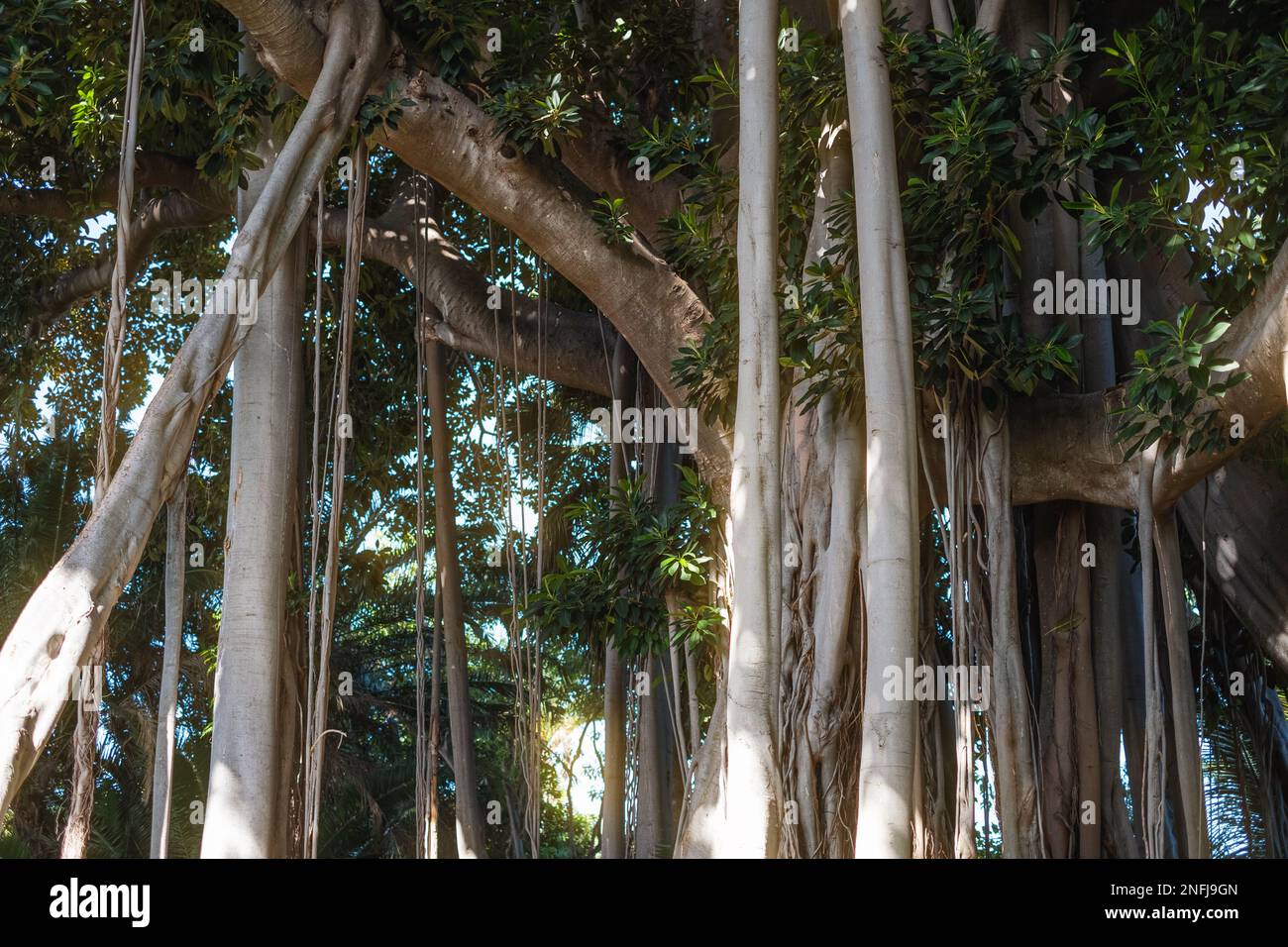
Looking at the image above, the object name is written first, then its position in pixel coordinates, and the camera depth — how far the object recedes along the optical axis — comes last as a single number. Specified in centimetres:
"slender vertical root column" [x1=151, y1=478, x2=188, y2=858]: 452
